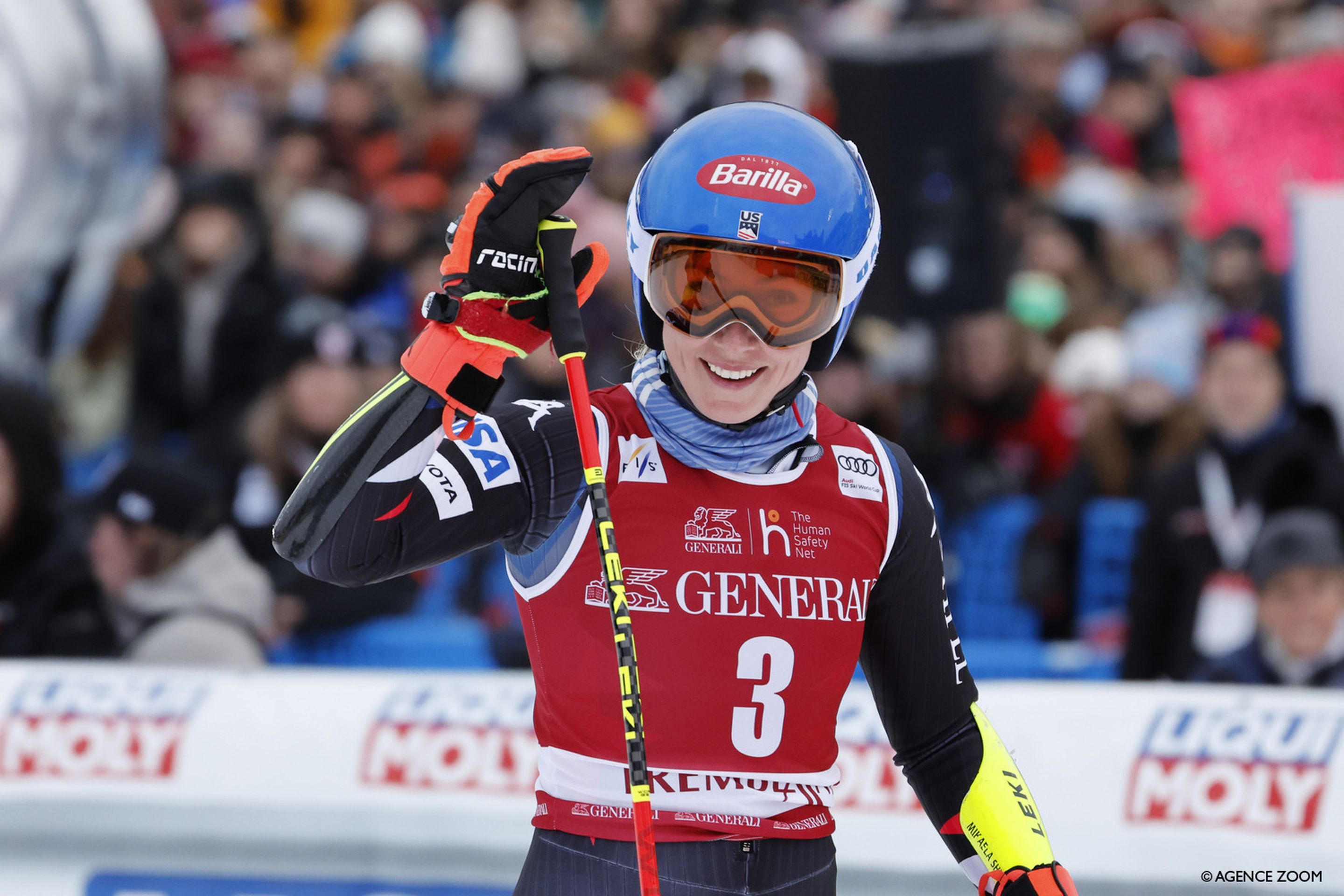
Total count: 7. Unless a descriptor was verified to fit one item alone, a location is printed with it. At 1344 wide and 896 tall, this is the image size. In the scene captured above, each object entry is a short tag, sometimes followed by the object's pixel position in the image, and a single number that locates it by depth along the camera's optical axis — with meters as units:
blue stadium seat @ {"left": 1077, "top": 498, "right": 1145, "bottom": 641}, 13.32
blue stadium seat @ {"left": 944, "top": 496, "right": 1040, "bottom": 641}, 13.28
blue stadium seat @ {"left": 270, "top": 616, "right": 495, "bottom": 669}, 11.80
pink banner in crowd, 16.66
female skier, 5.38
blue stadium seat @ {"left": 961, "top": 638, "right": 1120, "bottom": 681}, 11.62
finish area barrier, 8.30
